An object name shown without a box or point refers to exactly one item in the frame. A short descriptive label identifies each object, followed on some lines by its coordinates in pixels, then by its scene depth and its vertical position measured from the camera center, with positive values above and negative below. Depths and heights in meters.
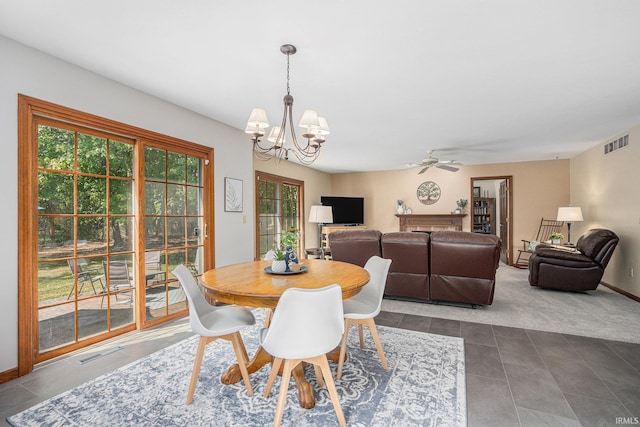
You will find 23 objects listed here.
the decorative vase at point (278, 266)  2.28 -0.40
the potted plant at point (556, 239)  5.72 -0.54
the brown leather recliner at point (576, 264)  4.44 -0.81
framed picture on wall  4.24 +0.26
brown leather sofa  3.77 -0.63
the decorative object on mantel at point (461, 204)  7.52 +0.16
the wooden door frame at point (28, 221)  2.29 -0.05
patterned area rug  1.77 -1.19
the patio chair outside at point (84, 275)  2.73 -0.56
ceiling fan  5.68 +0.91
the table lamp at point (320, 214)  7.18 -0.04
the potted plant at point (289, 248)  2.36 -0.28
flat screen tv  8.15 +0.11
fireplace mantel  7.61 -0.27
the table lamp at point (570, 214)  5.65 -0.07
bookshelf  8.94 -0.12
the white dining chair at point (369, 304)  2.23 -0.73
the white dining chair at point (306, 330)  1.56 -0.63
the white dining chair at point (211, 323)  1.93 -0.73
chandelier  2.40 +0.71
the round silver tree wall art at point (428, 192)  7.91 +0.50
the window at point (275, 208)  5.86 +0.09
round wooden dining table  1.77 -0.46
